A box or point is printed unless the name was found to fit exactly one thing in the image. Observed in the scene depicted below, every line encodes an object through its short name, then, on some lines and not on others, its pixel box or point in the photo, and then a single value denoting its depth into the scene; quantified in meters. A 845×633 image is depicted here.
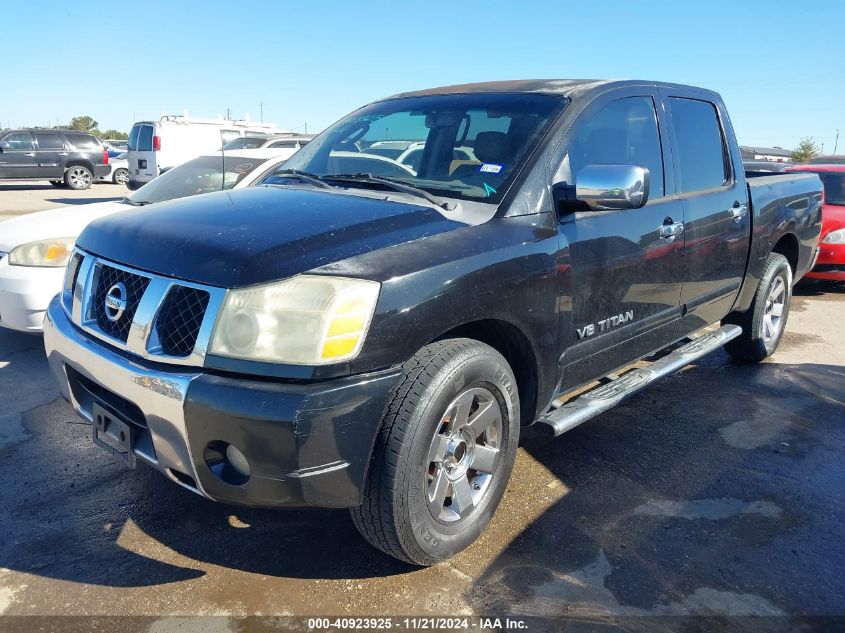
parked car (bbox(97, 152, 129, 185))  22.88
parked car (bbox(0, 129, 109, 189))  19.94
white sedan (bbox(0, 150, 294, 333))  4.60
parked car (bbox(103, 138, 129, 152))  31.18
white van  15.89
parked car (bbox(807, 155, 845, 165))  12.82
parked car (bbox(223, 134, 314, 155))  13.23
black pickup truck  2.19
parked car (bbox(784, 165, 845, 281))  7.75
